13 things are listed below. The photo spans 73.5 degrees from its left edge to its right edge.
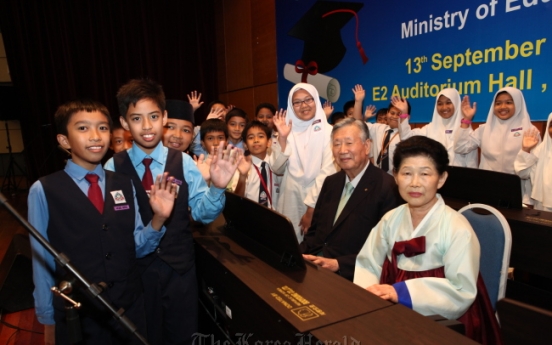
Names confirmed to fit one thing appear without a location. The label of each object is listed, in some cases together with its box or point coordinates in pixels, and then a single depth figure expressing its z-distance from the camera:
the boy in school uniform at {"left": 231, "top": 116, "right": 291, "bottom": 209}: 3.22
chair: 1.53
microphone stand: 0.94
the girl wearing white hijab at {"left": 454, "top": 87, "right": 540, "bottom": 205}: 3.63
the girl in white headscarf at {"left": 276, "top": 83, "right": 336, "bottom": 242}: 3.34
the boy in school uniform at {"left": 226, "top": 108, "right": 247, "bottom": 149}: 3.85
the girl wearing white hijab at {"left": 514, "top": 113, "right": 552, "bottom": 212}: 3.22
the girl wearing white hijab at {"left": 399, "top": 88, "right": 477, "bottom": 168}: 4.19
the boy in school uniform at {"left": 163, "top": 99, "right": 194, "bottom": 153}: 2.49
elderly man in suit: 1.99
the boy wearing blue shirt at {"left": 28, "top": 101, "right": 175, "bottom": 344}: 1.46
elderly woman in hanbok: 1.40
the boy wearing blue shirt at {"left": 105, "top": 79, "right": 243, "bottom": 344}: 1.77
